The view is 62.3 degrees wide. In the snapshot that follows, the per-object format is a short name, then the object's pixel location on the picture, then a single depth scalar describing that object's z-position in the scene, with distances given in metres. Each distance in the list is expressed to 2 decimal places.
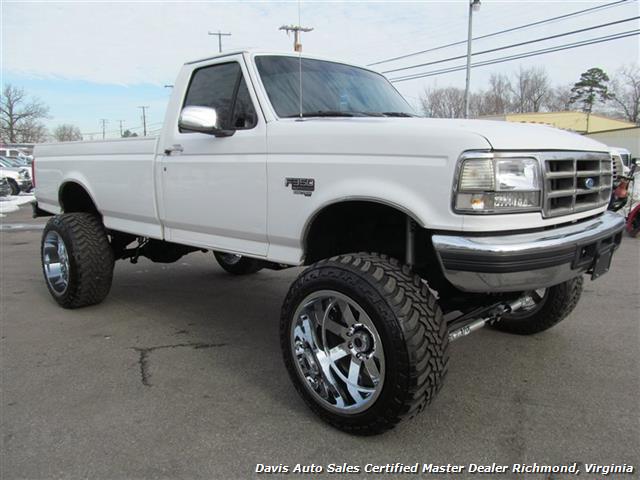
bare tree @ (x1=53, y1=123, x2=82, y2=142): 89.62
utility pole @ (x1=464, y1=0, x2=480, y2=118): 18.25
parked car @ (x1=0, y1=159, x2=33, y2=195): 22.92
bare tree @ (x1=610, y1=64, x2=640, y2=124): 59.94
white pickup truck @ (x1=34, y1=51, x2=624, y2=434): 2.44
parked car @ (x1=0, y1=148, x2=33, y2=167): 28.98
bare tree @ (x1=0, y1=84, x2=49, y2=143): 76.75
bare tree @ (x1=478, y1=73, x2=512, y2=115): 45.56
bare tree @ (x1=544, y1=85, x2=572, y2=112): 55.84
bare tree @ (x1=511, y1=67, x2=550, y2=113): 50.44
